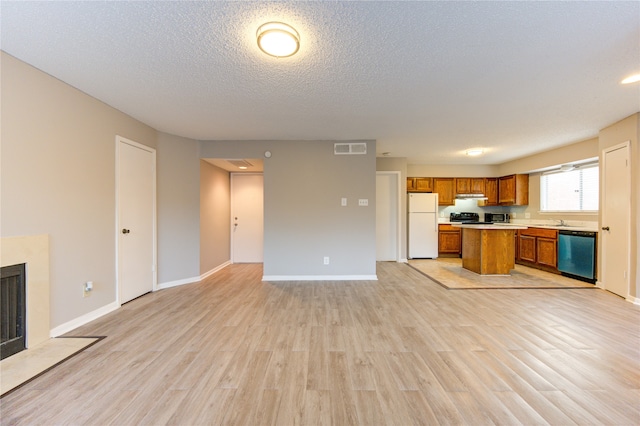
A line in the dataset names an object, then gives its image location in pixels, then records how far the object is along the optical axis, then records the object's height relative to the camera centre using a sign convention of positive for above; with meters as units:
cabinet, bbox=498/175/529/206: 5.96 +0.55
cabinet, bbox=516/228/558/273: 4.72 -0.75
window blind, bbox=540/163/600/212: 4.65 +0.47
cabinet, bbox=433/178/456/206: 6.54 +0.60
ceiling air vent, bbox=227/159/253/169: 4.64 +0.98
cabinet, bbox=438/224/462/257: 6.41 -0.74
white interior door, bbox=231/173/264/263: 5.79 +0.12
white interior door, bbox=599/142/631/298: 3.32 -0.10
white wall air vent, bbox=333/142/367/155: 4.34 +1.15
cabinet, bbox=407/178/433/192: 6.46 +0.73
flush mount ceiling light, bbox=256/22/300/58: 1.67 +1.23
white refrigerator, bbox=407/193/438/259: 6.25 -0.33
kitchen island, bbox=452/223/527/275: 4.49 -0.71
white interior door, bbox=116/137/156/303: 3.18 -0.10
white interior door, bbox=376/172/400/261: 5.98 -0.07
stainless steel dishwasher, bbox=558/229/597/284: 4.02 -0.74
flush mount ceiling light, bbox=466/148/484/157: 4.99 +1.29
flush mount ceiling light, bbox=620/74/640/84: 2.29 +1.29
